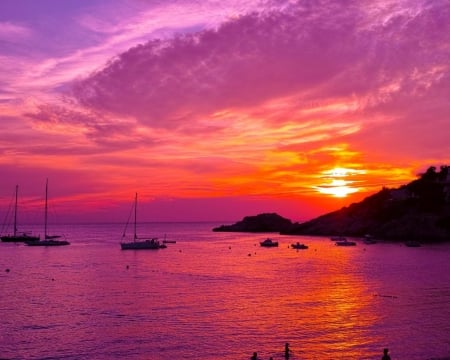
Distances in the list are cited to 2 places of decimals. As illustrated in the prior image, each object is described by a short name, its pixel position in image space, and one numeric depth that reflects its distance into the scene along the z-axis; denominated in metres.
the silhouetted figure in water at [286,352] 34.78
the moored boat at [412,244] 148.88
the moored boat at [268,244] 169.76
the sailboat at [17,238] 180.88
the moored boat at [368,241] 168.25
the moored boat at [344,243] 163.88
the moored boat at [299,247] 151.12
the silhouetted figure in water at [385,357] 30.51
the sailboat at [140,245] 150.88
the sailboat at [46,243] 165.89
